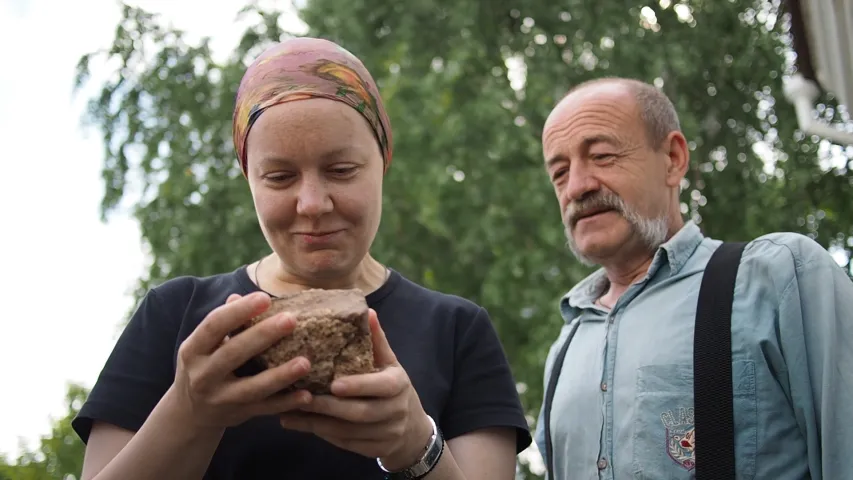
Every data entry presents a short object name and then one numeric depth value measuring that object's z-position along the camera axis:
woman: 0.81
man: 1.20
